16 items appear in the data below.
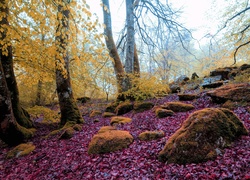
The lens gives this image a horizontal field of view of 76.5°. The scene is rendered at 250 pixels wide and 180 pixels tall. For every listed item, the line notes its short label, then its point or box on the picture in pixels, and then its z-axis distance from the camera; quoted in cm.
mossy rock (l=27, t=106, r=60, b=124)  723
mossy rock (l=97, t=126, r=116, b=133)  500
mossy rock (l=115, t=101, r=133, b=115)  783
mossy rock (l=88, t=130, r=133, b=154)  385
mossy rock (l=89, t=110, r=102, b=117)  875
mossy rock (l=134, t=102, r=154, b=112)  720
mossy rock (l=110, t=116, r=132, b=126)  596
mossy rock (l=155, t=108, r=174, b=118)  550
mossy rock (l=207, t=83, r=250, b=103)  493
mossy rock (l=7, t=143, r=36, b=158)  481
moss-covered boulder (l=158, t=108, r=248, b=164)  278
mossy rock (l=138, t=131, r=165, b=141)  399
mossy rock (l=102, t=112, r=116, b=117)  785
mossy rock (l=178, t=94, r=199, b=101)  664
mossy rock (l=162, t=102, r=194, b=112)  564
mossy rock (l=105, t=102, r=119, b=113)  883
